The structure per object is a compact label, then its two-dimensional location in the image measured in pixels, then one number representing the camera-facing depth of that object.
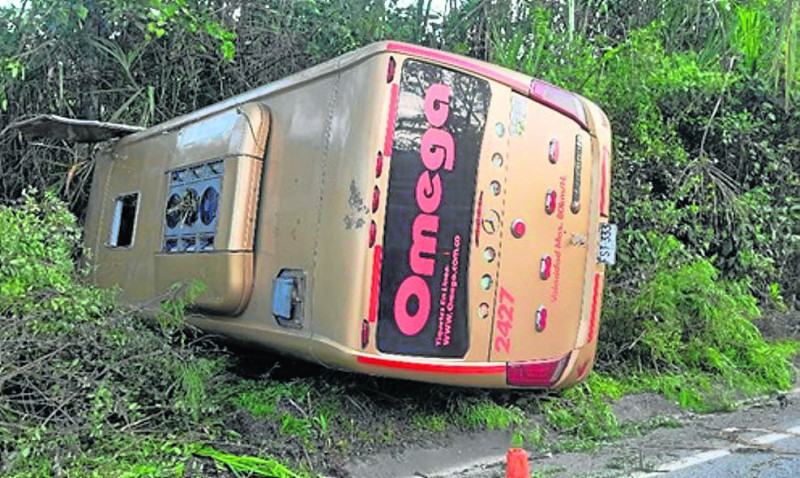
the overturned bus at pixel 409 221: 4.04
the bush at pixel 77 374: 3.54
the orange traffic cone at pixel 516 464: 3.38
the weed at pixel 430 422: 4.63
